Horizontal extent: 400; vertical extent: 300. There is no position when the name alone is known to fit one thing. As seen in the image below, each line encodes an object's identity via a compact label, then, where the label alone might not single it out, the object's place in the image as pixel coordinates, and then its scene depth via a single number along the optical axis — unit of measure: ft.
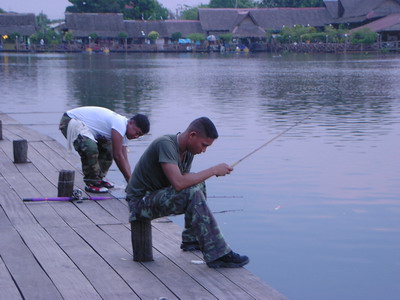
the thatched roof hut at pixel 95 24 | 283.18
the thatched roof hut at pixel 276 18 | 275.80
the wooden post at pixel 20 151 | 27.55
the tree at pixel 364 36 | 221.66
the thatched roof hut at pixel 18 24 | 289.74
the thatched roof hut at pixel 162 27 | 288.51
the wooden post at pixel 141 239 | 15.01
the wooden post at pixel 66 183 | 20.85
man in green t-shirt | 14.15
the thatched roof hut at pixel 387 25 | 218.79
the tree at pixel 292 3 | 302.45
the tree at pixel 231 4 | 366.10
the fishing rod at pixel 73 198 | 20.75
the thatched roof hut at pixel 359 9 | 246.88
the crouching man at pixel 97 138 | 20.42
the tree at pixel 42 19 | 314.55
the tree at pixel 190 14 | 397.39
